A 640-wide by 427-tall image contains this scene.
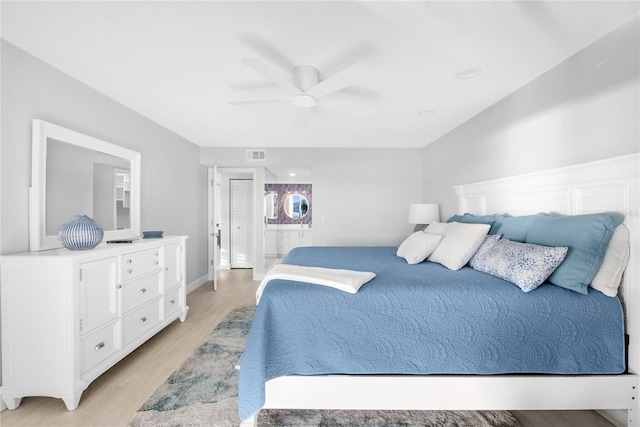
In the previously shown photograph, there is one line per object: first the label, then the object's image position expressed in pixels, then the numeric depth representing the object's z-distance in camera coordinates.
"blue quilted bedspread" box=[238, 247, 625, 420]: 1.51
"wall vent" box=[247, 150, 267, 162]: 4.77
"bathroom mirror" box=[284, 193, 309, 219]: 7.46
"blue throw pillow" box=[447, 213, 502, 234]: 2.50
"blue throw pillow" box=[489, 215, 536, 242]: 2.06
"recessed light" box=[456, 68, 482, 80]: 2.14
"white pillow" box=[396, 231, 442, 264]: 2.37
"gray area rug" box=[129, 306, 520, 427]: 1.65
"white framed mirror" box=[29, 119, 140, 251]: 1.97
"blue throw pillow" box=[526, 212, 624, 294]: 1.55
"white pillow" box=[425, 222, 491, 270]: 2.12
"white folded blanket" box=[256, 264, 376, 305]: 1.66
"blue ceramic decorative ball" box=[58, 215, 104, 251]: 1.94
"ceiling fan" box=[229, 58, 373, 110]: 1.78
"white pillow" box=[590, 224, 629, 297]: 1.54
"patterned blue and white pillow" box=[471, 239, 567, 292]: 1.60
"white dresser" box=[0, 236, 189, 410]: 1.72
